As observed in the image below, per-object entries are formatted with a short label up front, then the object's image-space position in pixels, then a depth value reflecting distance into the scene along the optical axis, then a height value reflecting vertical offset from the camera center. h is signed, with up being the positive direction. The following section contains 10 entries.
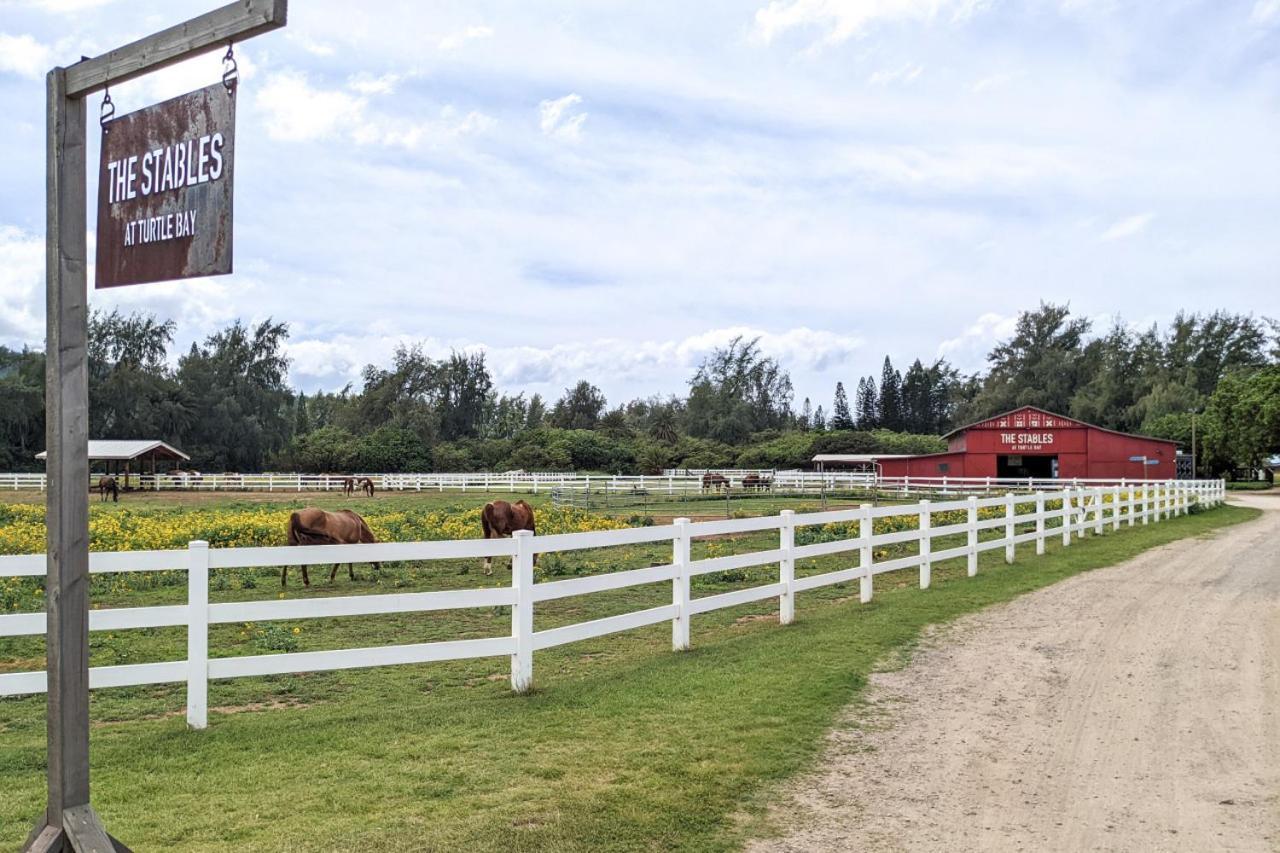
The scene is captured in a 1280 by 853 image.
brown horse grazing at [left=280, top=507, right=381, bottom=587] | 14.89 -1.43
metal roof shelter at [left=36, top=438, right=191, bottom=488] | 53.38 -1.01
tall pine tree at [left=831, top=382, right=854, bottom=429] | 122.06 +2.51
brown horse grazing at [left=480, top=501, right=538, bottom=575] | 17.14 -1.45
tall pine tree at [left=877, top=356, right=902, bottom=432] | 123.62 +3.74
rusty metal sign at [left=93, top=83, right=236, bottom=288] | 3.65 +0.92
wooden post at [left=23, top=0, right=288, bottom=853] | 3.55 -0.12
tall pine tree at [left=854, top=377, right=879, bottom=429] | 126.19 +3.84
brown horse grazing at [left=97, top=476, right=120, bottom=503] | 40.06 -2.20
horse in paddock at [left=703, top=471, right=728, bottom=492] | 47.11 -2.33
